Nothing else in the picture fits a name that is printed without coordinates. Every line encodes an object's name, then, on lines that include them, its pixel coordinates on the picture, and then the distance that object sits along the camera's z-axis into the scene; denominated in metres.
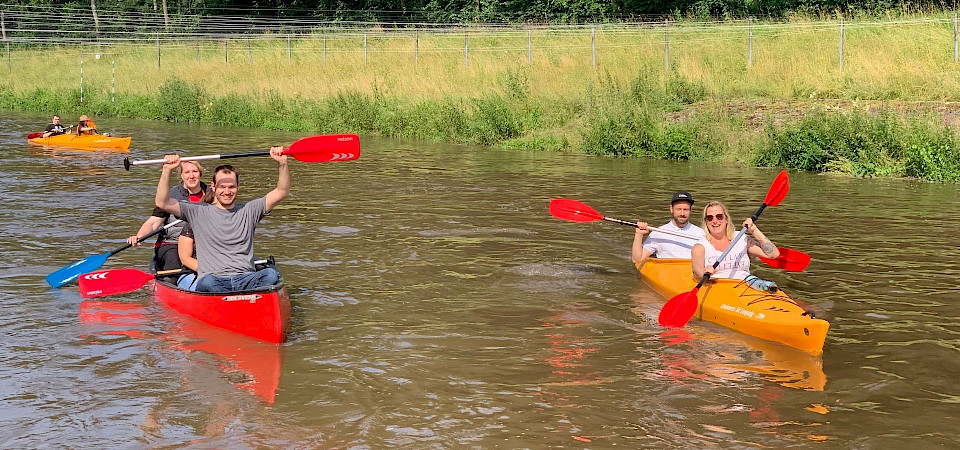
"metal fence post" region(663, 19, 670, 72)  26.03
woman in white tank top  8.95
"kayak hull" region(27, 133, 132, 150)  23.34
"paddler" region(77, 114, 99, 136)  23.70
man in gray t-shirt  8.09
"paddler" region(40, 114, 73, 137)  24.06
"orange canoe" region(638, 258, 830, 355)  7.63
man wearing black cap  9.89
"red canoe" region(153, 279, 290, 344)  7.86
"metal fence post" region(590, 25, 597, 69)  27.44
